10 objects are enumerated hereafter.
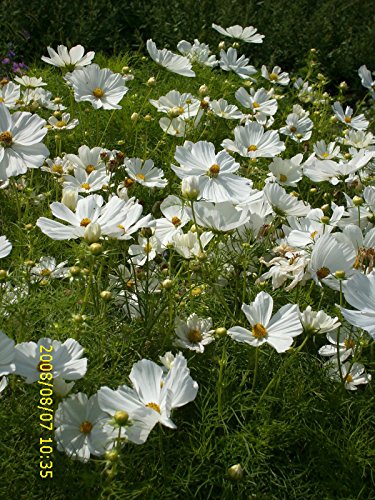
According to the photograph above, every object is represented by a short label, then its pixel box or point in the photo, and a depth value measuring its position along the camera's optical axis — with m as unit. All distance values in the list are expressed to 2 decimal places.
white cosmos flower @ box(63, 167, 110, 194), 2.04
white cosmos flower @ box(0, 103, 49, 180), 1.68
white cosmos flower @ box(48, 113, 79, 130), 2.38
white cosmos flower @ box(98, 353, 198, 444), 1.23
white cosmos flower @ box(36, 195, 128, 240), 1.43
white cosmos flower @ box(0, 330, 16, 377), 1.23
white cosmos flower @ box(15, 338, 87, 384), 1.28
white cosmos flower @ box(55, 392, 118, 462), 1.31
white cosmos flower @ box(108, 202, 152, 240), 1.48
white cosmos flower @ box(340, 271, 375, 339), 1.33
